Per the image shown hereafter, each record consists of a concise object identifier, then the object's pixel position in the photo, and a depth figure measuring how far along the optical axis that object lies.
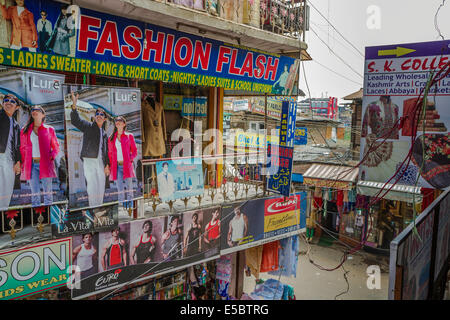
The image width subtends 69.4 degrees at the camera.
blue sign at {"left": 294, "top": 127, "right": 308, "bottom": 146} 14.51
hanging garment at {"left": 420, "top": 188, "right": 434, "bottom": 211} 8.68
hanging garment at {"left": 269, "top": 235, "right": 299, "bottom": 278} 9.73
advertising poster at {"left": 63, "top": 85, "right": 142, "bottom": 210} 5.60
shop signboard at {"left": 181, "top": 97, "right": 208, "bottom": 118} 9.69
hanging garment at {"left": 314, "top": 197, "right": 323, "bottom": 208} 18.47
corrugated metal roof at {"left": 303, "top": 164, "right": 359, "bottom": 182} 16.72
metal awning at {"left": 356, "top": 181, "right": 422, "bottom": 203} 8.73
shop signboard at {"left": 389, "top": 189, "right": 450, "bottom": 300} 3.29
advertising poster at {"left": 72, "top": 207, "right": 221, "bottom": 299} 5.97
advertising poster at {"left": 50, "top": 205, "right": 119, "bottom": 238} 5.53
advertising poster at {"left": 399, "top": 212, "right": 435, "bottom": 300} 3.56
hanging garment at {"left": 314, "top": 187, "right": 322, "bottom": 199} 17.64
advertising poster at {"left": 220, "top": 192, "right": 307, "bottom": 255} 7.95
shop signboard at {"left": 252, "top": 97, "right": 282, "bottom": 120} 17.67
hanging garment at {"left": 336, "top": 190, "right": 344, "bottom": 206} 17.06
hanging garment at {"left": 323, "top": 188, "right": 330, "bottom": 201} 17.44
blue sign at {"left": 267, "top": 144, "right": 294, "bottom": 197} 8.64
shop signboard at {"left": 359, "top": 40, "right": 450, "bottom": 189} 7.54
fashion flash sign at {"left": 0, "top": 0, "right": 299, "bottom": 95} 5.23
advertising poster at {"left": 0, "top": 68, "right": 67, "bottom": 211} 5.01
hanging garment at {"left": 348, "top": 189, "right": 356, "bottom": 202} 16.76
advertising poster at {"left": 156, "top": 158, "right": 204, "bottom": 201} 6.88
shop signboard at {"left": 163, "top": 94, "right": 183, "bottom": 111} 9.37
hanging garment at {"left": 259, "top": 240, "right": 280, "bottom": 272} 9.81
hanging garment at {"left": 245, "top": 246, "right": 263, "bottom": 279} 9.80
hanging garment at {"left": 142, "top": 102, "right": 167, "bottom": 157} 7.78
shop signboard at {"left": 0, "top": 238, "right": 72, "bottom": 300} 4.99
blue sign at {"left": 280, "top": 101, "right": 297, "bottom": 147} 8.61
